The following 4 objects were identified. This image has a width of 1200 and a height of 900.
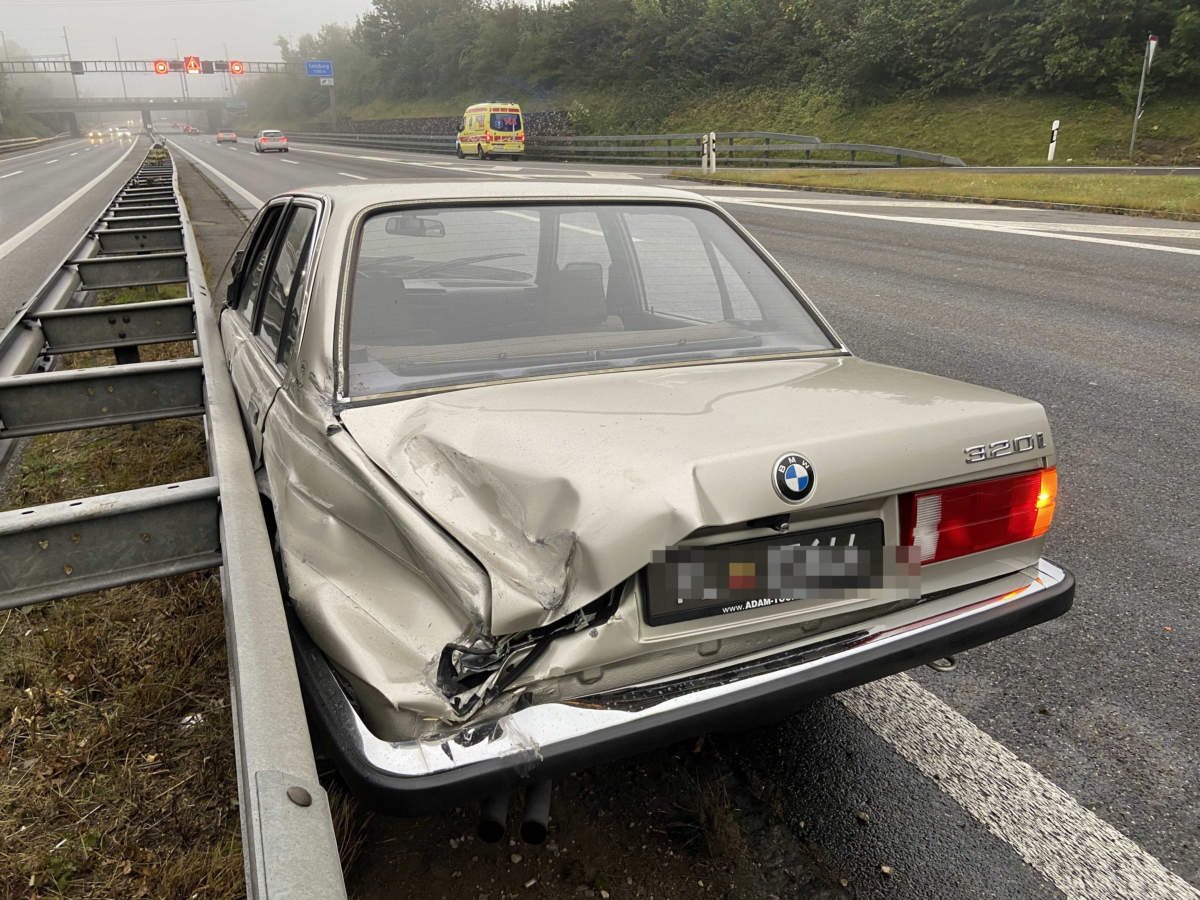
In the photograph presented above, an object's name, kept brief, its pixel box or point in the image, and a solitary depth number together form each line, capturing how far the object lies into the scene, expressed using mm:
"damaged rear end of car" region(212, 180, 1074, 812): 1633
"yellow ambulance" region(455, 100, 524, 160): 36781
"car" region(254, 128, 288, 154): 52969
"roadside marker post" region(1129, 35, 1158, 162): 18656
